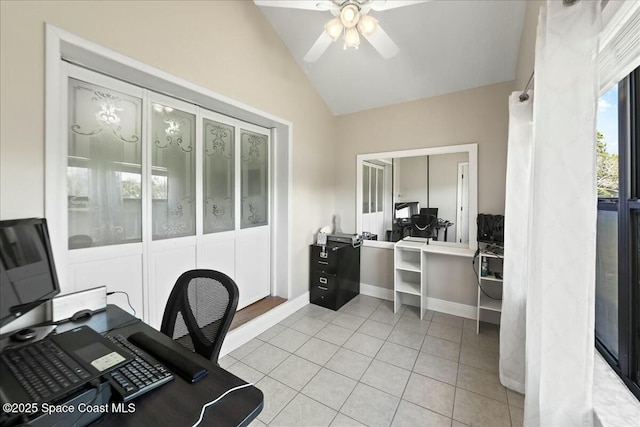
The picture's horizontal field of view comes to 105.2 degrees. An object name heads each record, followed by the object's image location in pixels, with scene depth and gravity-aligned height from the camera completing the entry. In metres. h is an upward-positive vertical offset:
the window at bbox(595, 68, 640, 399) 1.10 -0.04
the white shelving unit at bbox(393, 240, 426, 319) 2.91 -0.72
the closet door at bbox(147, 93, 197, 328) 2.01 +0.15
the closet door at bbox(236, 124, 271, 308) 2.75 -0.04
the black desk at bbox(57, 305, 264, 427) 0.70 -0.59
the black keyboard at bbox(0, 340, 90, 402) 0.69 -0.50
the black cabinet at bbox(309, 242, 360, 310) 3.09 -0.81
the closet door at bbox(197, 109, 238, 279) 2.38 +0.18
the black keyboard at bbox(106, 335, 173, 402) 0.76 -0.55
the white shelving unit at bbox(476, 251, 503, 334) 2.49 -0.78
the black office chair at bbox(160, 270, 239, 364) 1.08 -0.48
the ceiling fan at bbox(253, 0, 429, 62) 1.61 +1.34
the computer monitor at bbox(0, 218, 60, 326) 0.91 -0.24
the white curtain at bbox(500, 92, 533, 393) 1.80 -0.26
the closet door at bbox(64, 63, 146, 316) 1.61 +0.19
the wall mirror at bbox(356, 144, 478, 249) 2.88 +0.24
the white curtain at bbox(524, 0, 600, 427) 0.96 +0.02
